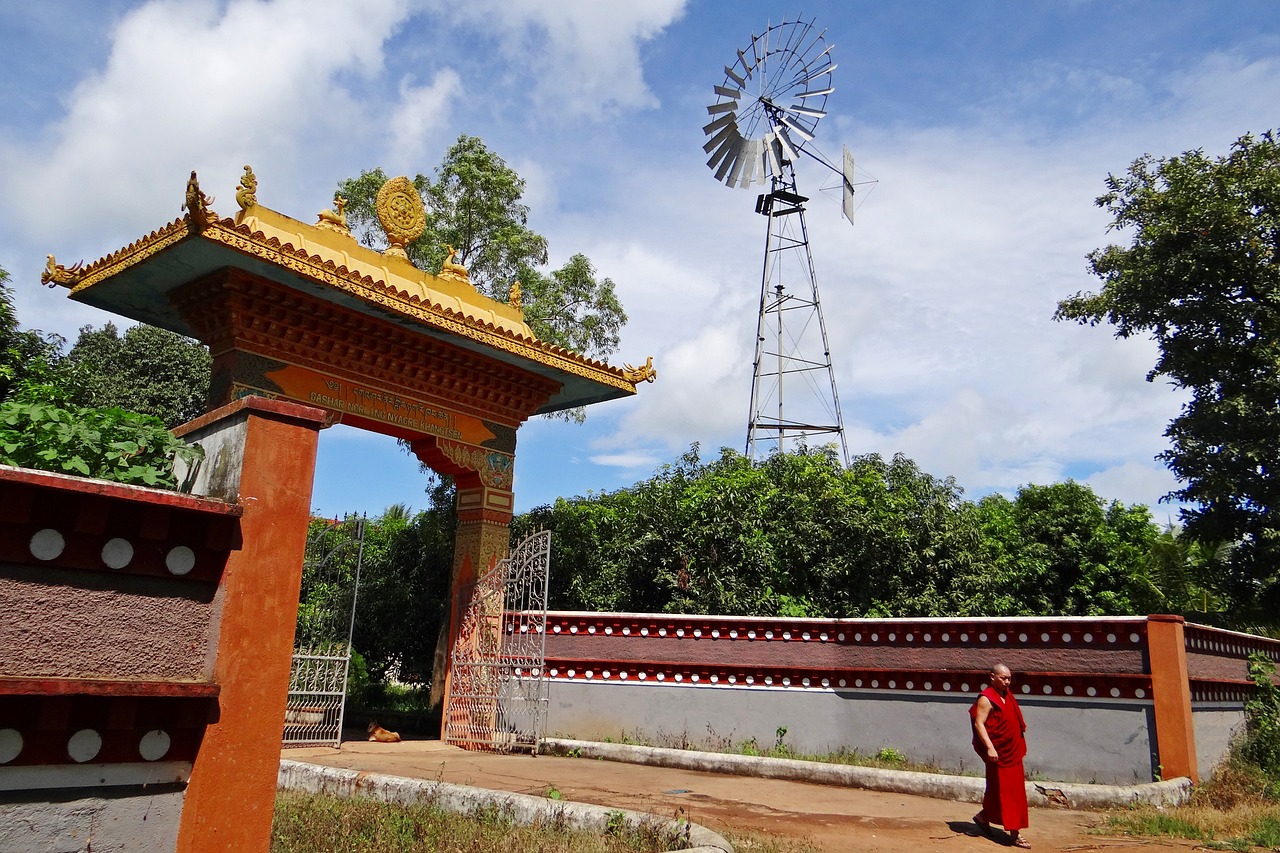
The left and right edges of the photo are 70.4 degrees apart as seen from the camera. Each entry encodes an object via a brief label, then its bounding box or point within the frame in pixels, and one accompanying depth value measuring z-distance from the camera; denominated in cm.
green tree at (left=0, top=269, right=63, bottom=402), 912
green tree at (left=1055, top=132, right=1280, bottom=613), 1595
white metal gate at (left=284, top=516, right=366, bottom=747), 1116
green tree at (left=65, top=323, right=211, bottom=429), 1969
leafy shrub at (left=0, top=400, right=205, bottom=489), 380
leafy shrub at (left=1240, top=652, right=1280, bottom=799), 1048
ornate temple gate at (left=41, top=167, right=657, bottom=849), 1019
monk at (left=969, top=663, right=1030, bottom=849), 686
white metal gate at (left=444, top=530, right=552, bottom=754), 1162
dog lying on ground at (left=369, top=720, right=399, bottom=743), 1233
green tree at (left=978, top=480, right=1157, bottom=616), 1933
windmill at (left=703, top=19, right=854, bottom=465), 2122
